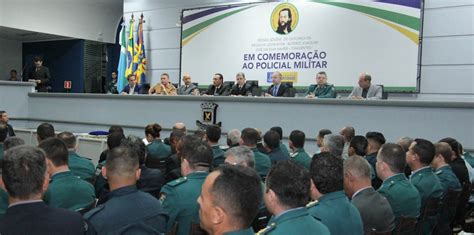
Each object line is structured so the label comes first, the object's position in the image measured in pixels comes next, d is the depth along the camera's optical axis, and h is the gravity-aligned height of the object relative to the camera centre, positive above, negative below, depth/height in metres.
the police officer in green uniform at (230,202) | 1.50 -0.35
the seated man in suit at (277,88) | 7.56 +0.06
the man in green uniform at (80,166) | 3.45 -0.58
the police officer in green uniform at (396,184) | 2.93 -0.56
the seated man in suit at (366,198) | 2.55 -0.57
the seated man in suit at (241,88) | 7.92 +0.05
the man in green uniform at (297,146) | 4.43 -0.54
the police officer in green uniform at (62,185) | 2.50 -0.53
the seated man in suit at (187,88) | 8.65 +0.03
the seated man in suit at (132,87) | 9.19 +0.02
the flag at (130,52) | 11.03 +0.83
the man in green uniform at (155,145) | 4.97 -0.60
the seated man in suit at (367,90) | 6.84 +0.06
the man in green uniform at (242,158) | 2.79 -0.43
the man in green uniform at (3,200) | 2.36 -0.57
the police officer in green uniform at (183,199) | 2.53 -0.58
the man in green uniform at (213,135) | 4.53 -0.43
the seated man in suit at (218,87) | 8.09 +0.05
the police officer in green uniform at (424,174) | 3.26 -0.56
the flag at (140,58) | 11.09 +0.69
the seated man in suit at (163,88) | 8.44 +0.01
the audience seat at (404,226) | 2.51 -0.69
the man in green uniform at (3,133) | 4.28 -0.43
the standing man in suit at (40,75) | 9.75 +0.22
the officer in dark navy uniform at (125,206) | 2.00 -0.51
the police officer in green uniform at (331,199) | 2.18 -0.50
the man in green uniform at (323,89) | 7.22 +0.06
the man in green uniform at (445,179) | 3.41 -0.63
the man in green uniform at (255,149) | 3.94 -0.52
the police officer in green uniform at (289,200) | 1.72 -0.41
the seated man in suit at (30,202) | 1.70 -0.43
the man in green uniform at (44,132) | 4.42 -0.43
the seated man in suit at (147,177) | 3.34 -0.63
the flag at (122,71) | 11.07 +0.37
